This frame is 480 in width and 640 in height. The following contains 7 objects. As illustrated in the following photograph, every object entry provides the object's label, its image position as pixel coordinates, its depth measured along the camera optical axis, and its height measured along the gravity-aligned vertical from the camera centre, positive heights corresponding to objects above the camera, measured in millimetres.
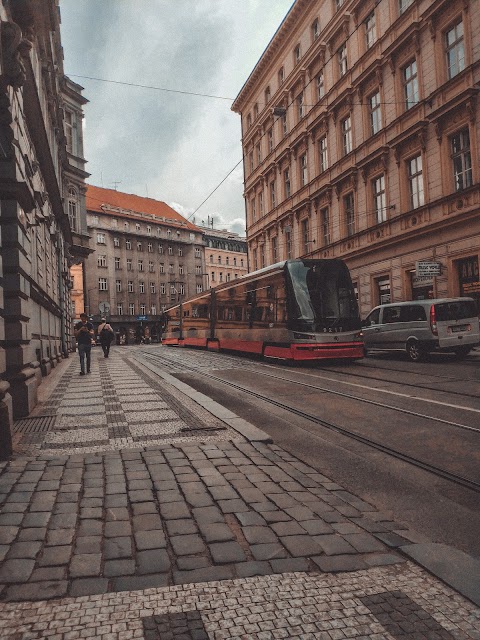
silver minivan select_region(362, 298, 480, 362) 14633 -253
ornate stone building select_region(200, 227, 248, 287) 88625 +13267
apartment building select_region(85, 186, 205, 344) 69500 +10525
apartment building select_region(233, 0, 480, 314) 18562 +8260
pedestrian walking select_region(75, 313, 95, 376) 13109 -120
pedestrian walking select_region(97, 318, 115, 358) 20156 -63
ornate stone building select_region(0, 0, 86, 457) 6859 +2191
